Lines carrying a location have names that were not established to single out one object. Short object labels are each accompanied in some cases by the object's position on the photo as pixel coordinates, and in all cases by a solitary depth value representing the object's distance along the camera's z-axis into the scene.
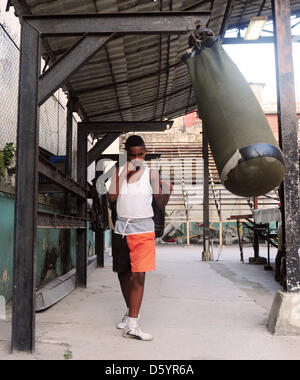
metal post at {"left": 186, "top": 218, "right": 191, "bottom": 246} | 15.34
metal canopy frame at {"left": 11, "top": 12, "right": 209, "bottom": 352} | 2.76
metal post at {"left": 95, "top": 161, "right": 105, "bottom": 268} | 7.97
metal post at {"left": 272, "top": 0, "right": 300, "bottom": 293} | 3.27
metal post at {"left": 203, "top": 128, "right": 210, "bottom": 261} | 9.89
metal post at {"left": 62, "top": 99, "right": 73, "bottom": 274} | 6.06
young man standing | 3.11
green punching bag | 2.53
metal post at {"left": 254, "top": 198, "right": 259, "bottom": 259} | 8.77
